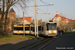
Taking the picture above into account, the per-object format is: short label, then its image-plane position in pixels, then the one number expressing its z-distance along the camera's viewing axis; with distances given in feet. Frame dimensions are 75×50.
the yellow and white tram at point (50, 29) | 92.73
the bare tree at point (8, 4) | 96.48
